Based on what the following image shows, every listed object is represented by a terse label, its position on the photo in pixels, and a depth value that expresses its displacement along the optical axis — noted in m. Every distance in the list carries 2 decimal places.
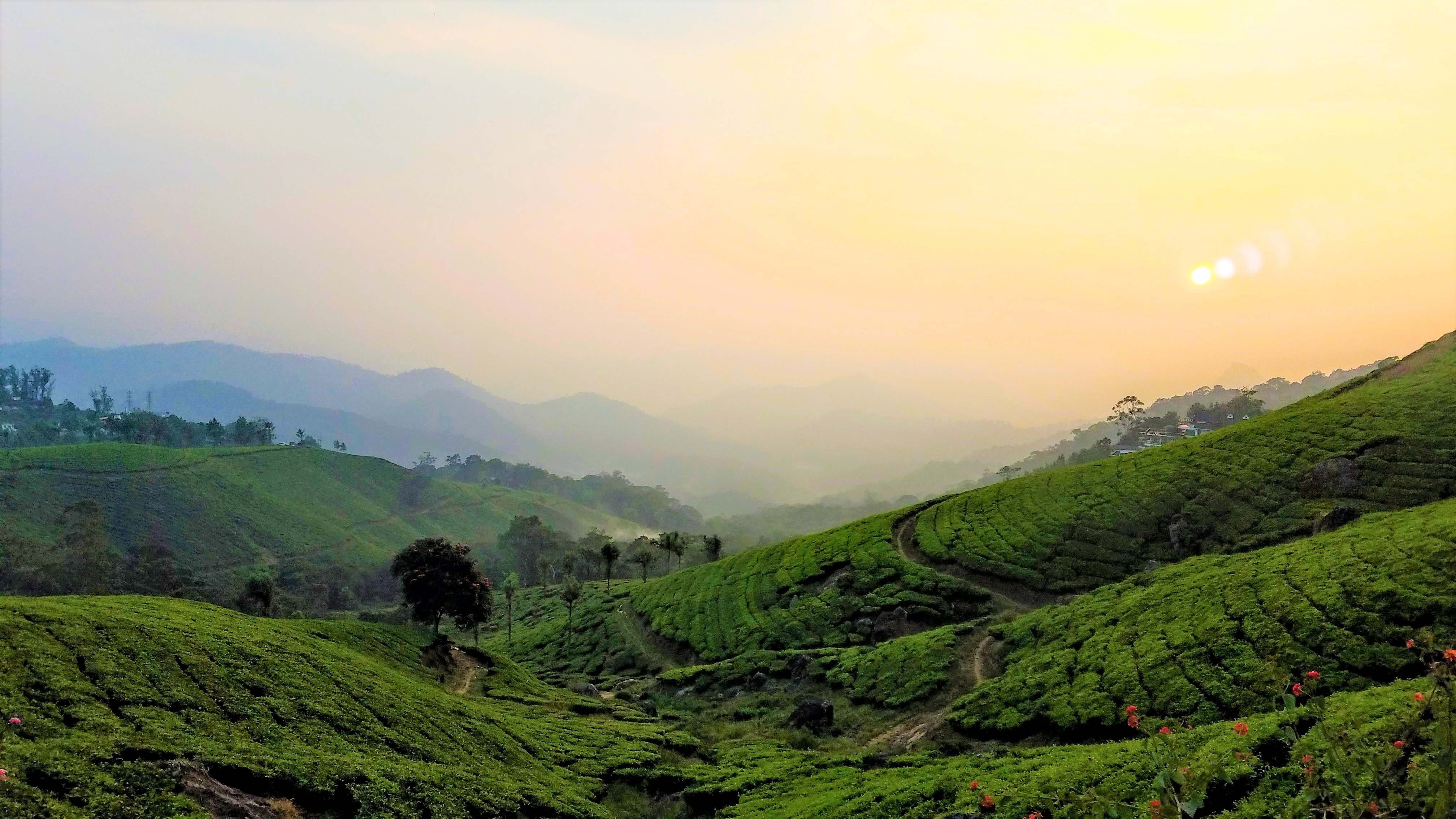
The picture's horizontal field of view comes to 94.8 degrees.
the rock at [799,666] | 49.78
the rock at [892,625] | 53.12
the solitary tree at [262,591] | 58.56
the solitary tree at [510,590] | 100.31
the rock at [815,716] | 41.31
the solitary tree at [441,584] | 56.25
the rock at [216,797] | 17.56
